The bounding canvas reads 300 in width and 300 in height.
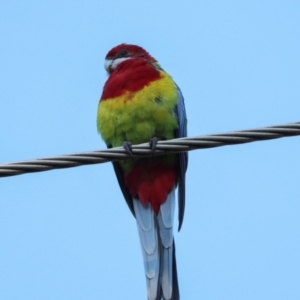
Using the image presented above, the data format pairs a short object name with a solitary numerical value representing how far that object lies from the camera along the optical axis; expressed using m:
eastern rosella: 10.30
